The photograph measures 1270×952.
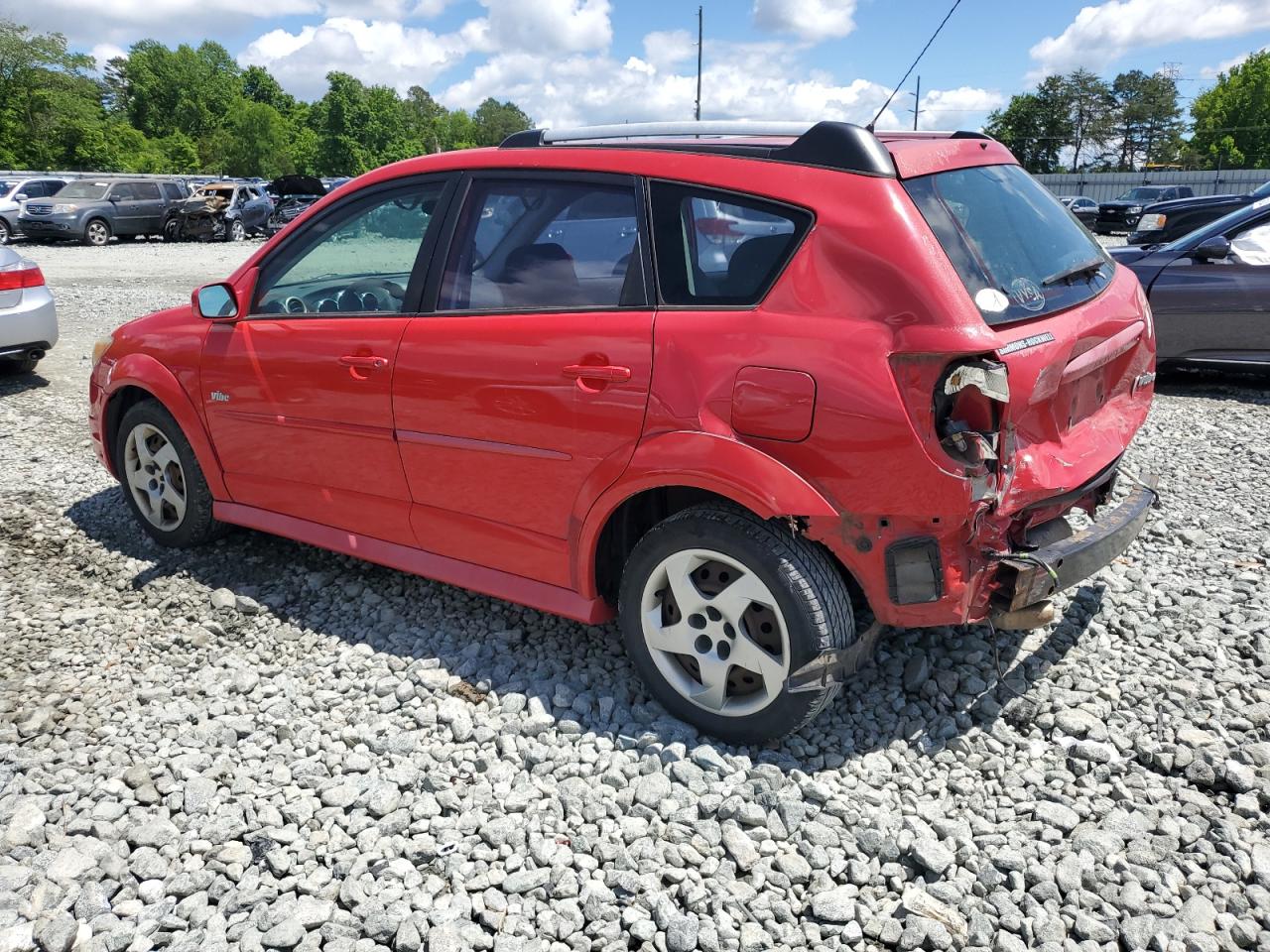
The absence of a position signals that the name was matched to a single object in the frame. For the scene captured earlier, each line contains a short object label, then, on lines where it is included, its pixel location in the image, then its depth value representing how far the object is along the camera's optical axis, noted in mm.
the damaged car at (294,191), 30858
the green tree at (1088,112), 92688
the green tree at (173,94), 102875
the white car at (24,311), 8289
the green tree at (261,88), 129375
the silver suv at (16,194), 26328
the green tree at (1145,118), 94000
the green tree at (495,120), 138000
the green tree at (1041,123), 88000
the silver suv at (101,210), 26531
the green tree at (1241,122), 81938
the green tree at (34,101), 59906
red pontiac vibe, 2832
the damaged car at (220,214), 28344
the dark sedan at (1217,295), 7906
